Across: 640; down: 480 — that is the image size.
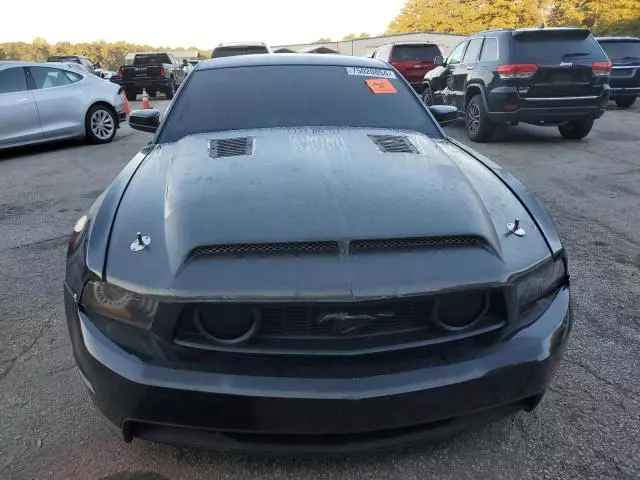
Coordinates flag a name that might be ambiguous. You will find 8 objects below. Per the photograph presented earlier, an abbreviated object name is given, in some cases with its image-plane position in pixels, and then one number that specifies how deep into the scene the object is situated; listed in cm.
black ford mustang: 155
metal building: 3728
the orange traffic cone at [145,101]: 1302
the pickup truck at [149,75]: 1895
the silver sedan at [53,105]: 816
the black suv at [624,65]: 1257
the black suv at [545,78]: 780
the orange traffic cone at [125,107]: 1014
